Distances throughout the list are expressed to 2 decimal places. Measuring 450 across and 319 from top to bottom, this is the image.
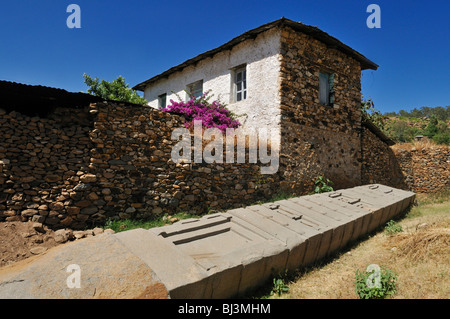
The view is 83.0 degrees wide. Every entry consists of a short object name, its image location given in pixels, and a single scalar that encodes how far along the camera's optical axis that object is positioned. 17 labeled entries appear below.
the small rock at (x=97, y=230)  4.18
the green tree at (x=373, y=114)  10.85
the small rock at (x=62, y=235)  3.84
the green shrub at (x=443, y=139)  17.62
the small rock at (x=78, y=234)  3.99
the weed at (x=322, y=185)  7.67
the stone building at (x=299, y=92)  7.32
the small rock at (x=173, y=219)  5.03
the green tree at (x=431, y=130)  23.24
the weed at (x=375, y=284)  2.68
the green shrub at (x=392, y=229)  4.87
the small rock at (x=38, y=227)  3.87
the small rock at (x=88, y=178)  4.44
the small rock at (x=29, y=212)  3.96
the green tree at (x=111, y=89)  13.73
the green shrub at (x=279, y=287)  2.86
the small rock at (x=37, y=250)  3.45
